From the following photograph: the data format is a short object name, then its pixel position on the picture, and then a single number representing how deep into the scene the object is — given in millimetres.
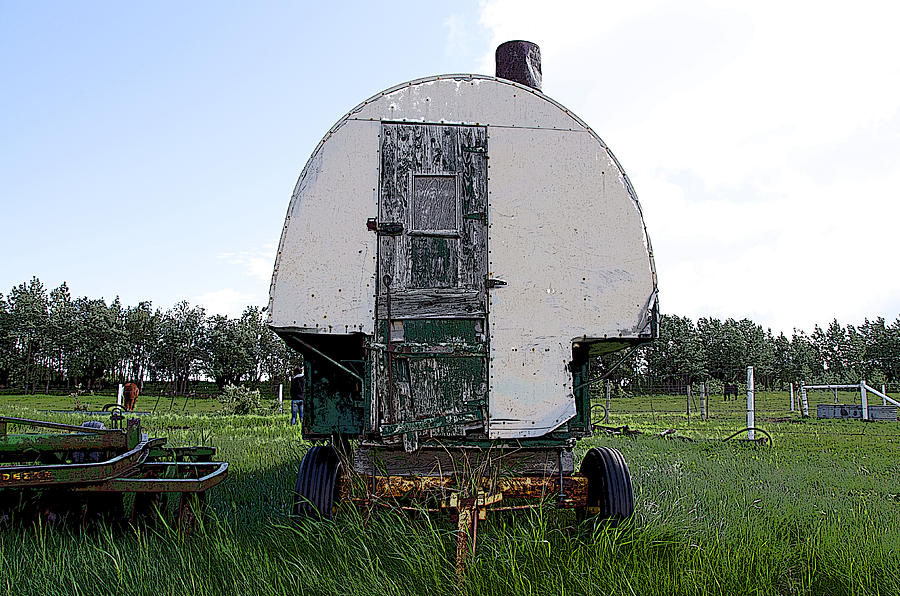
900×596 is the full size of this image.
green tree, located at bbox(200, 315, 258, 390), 73375
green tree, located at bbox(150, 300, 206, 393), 76312
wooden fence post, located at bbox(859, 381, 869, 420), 20883
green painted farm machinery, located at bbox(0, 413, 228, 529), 4775
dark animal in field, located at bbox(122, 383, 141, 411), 25062
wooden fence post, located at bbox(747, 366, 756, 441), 14415
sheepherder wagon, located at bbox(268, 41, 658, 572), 5281
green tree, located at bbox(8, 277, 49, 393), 73125
